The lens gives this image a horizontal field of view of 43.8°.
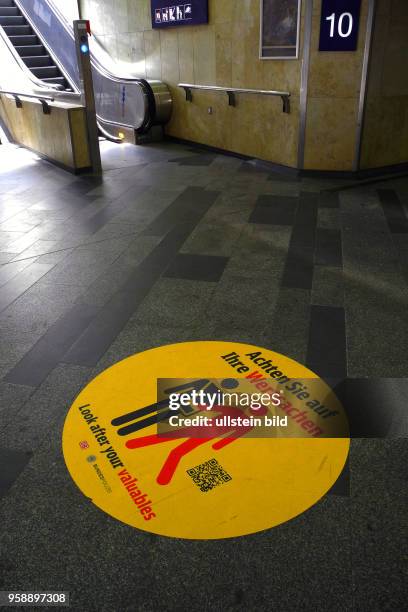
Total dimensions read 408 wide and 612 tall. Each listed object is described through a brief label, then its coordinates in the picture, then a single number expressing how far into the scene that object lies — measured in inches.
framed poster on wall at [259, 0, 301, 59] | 268.5
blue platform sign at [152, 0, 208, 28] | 325.2
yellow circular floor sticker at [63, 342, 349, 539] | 88.6
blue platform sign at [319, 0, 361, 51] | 252.7
